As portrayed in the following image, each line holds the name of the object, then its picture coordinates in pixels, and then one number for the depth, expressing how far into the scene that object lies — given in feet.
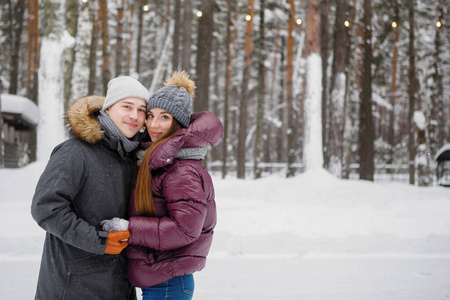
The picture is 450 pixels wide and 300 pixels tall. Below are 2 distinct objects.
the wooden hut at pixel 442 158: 59.33
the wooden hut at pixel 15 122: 54.44
